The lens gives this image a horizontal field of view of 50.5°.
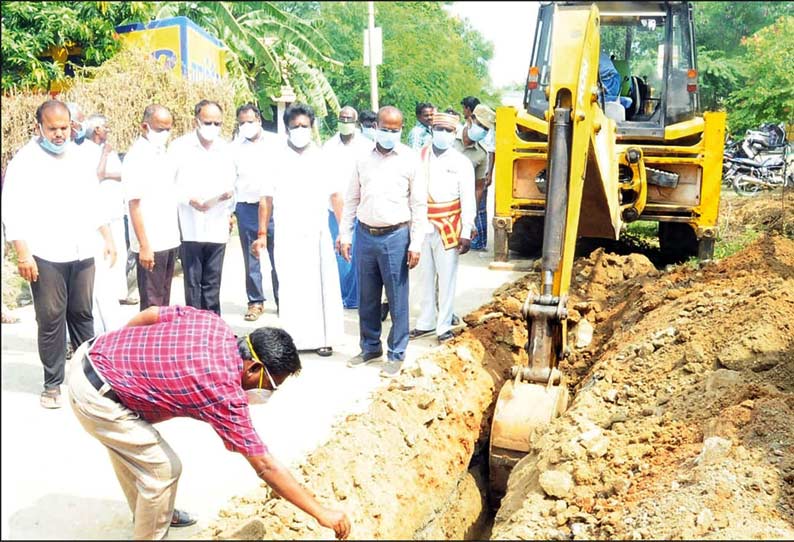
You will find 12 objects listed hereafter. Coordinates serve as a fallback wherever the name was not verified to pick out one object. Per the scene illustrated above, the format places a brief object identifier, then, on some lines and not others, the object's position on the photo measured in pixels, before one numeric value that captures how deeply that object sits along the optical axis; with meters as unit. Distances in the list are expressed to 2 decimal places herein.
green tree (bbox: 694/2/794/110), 13.82
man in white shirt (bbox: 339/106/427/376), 6.14
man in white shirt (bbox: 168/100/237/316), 6.57
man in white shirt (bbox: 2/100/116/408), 5.02
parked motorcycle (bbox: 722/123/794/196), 14.21
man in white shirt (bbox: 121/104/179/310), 6.28
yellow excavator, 7.69
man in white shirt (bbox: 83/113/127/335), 6.39
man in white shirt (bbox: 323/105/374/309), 8.14
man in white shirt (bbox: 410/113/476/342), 6.96
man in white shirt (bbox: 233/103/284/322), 7.56
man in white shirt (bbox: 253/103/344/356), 6.54
